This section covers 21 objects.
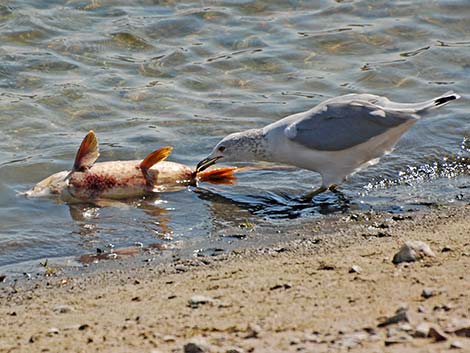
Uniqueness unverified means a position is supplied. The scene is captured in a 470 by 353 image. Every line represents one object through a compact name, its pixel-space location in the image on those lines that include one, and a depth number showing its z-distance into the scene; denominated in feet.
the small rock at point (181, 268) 43.32
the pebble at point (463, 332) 29.02
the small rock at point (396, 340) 28.71
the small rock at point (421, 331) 28.96
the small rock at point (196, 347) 29.58
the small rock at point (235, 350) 29.27
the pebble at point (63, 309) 37.52
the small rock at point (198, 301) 34.96
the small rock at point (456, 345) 27.97
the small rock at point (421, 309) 31.19
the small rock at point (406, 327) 29.39
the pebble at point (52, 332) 33.34
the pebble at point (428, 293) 32.96
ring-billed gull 56.70
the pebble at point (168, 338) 31.32
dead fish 56.75
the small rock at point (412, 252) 38.01
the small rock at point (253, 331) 30.78
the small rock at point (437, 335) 28.68
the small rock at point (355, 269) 37.40
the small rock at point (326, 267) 38.75
